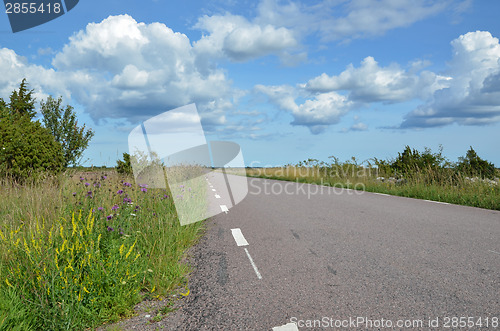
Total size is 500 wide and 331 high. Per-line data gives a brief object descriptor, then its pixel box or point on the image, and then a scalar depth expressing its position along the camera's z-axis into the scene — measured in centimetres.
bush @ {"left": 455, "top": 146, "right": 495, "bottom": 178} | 1566
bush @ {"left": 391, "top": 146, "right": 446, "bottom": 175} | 1764
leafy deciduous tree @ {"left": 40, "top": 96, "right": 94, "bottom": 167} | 2215
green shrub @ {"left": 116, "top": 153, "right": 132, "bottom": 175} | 1680
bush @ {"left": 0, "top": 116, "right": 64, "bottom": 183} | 1110
